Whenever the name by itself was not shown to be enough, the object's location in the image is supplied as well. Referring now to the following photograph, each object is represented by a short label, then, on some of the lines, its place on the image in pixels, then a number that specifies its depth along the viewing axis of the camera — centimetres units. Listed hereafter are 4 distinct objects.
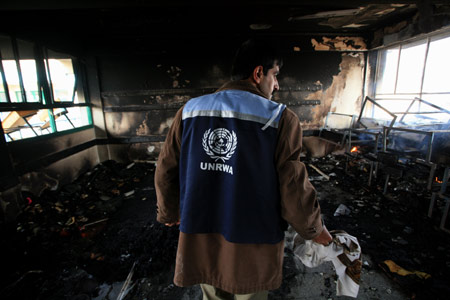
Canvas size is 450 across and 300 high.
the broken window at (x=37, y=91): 320
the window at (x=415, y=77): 406
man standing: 100
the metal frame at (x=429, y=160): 267
